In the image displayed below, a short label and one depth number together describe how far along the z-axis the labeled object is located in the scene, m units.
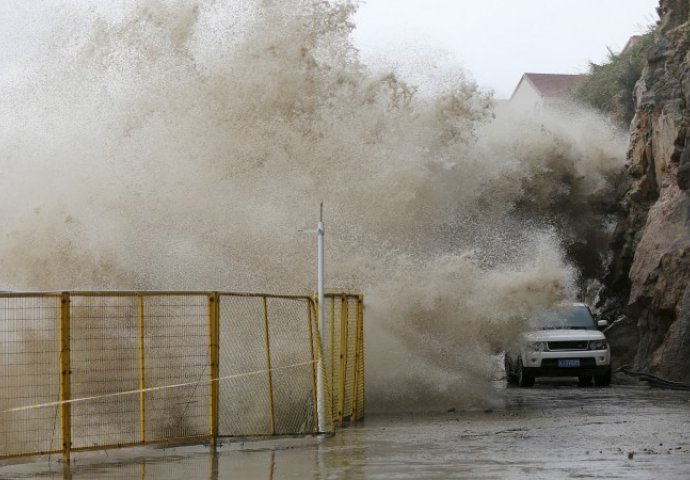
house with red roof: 78.44
